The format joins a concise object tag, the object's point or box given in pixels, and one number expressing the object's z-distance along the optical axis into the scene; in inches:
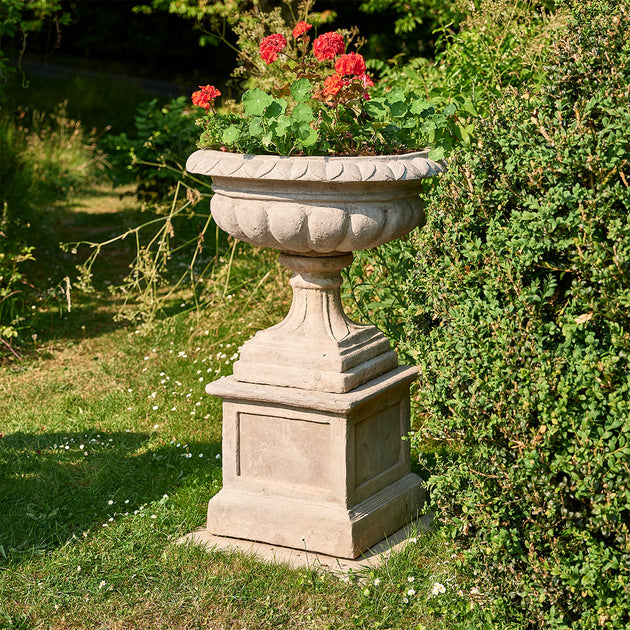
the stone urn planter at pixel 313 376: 264.5
